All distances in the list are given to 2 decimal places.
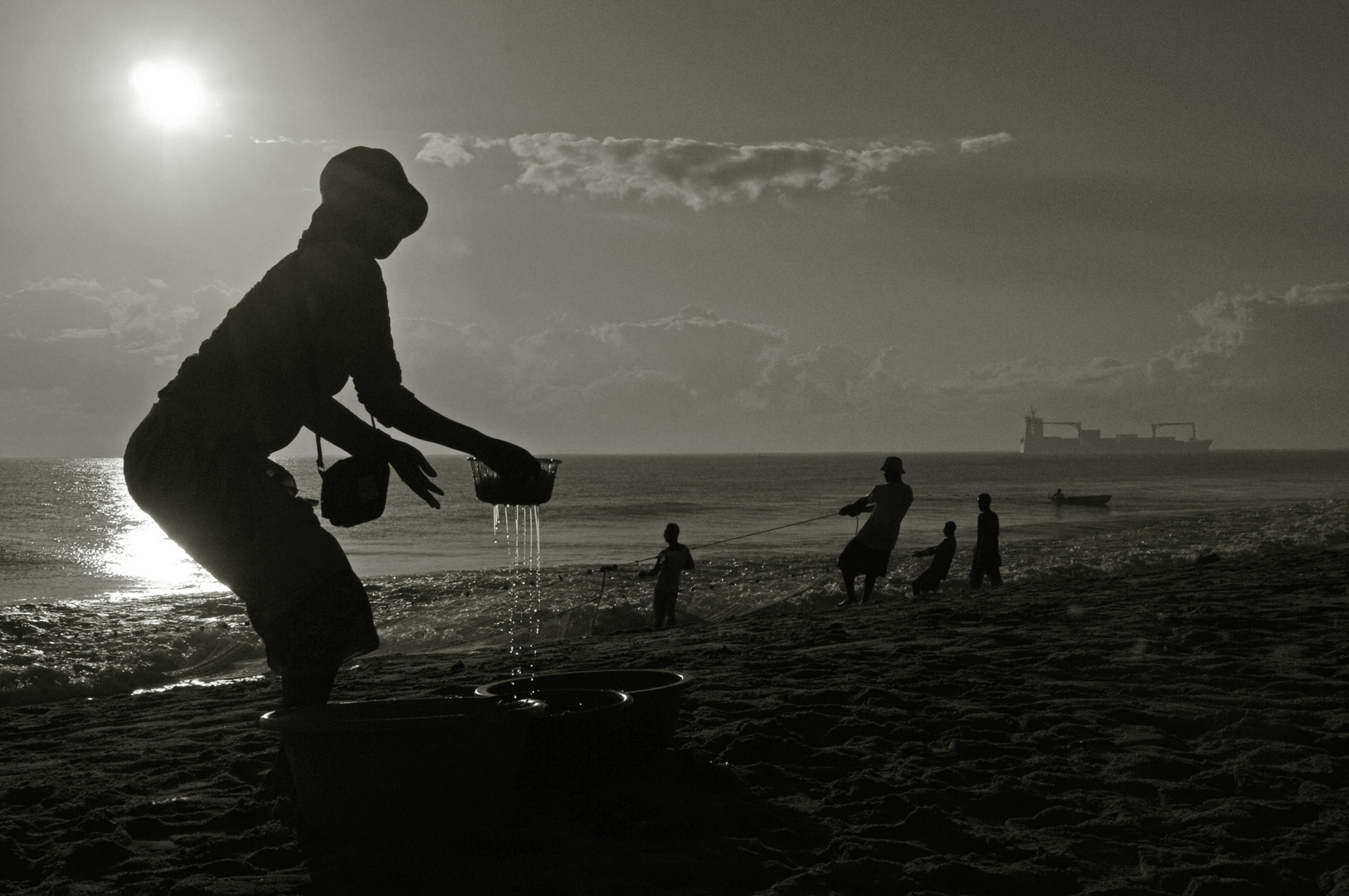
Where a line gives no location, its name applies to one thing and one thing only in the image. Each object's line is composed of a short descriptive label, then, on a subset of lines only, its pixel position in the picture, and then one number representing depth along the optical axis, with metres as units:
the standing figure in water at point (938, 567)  12.19
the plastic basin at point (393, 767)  2.74
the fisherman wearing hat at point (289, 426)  2.67
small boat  44.97
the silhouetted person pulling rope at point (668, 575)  11.39
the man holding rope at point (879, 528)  10.71
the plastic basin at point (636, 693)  3.41
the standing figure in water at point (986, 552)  12.48
